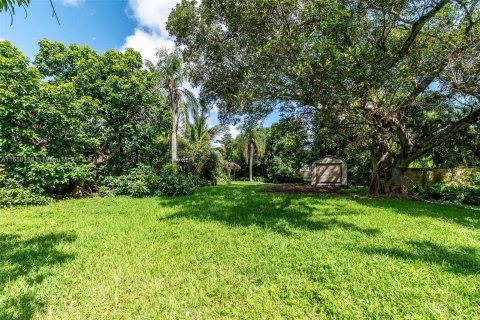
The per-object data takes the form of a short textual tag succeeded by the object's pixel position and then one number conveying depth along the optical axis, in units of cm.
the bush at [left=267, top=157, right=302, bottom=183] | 2766
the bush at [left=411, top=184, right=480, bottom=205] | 891
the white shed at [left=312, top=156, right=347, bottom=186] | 1825
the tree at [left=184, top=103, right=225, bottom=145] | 1670
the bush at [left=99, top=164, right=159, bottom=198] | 980
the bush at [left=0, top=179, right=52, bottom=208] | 678
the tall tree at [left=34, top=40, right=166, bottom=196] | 808
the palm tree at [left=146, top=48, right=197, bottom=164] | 1421
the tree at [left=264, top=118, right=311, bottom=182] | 2619
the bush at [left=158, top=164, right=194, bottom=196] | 1027
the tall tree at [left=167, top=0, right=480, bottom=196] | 437
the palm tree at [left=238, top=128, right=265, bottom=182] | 2814
